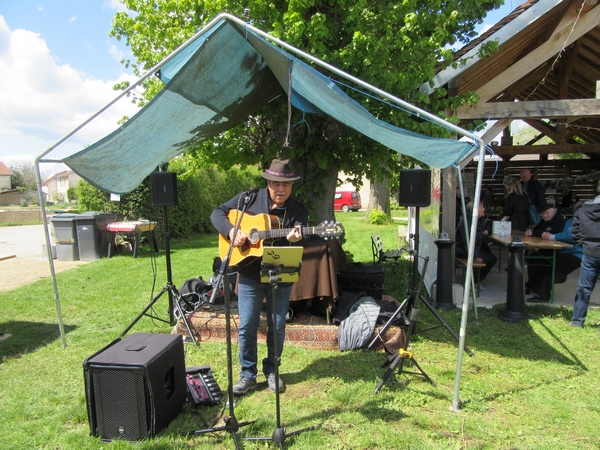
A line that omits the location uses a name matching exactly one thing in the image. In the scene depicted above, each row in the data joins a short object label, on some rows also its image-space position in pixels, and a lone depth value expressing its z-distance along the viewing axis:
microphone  3.37
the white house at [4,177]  57.70
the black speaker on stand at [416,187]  4.97
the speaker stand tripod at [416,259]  4.19
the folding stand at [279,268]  2.78
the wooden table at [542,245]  5.69
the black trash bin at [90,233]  9.62
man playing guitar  3.40
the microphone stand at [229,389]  2.77
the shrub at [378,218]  17.66
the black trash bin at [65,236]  9.64
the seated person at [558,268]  5.95
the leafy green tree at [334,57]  5.05
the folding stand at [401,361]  3.57
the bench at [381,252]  7.50
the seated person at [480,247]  6.69
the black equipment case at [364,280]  5.49
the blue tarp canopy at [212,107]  3.32
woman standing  7.47
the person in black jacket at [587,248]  4.82
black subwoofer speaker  2.79
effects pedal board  3.33
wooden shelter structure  5.55
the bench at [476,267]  6.16
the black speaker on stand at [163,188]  4.83
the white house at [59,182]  73.26
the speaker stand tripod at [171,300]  4.59
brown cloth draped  4.84
